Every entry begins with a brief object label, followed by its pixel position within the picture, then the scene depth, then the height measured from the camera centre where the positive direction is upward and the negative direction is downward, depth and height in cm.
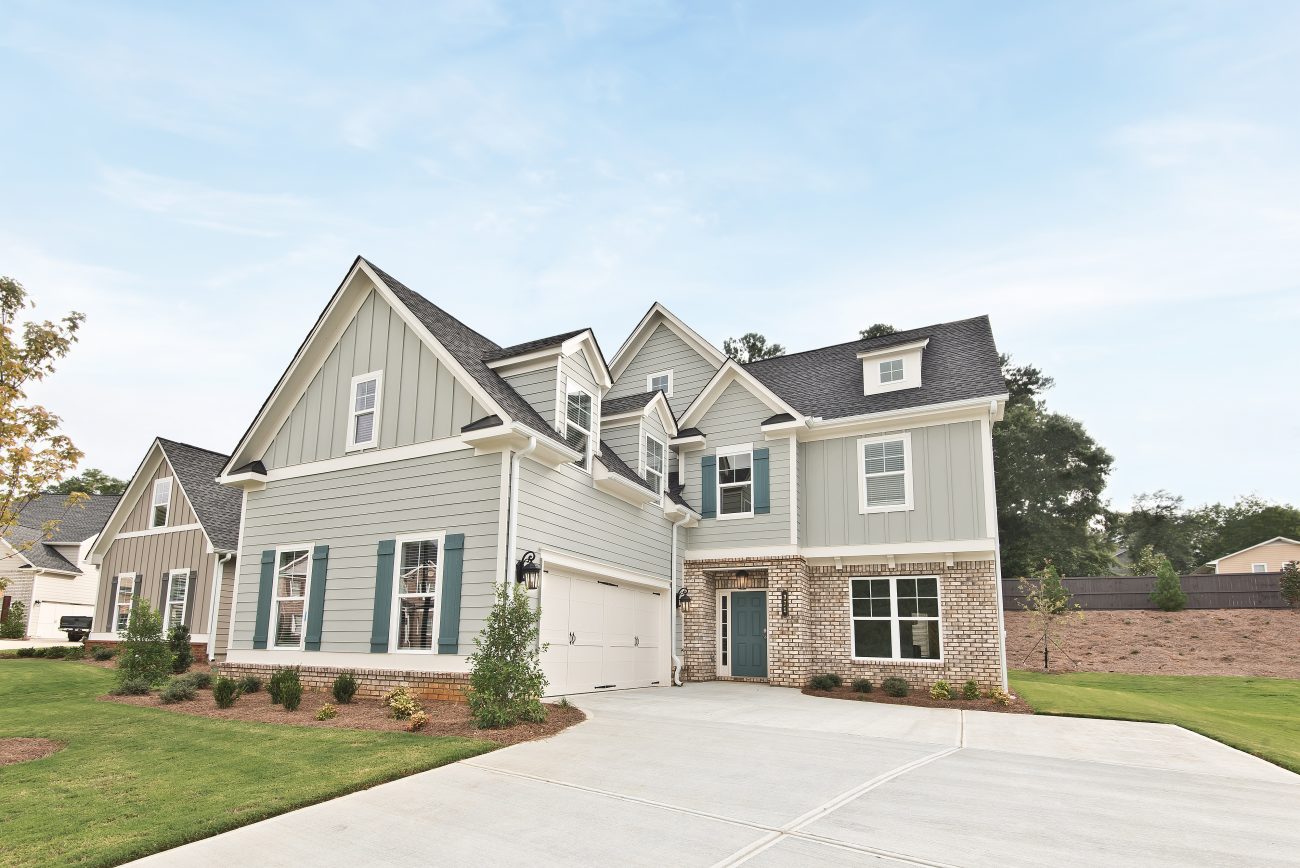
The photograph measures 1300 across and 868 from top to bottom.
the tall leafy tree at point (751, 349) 4028 +1221
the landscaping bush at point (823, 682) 1577 -203
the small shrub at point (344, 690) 1199 -173
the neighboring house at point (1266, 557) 3716 +156
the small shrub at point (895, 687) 1480 -197
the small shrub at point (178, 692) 1241 -188
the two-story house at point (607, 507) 1287 +146
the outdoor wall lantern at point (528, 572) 1208 +13
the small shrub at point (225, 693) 1170 -176
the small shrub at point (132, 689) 1376 -200
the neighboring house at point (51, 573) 3038 +9
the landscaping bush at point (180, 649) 1633 -155
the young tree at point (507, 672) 975 -118
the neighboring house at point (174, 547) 2088 +83
